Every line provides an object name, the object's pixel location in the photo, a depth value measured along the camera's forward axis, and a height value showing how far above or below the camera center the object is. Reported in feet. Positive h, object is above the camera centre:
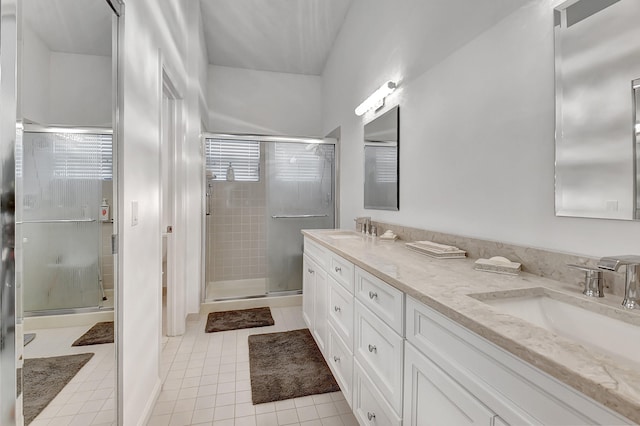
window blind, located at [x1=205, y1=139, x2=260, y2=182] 11.14 +2.11
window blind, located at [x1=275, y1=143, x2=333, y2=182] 11.22 +1.94
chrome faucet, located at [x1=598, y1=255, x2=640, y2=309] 2.42 -0.51
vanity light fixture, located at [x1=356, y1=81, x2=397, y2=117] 6.95 +2.91
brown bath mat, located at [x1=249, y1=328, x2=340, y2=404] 6.05 -3.61
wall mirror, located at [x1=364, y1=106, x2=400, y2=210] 6.98 +1.32
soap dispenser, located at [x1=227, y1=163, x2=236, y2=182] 11.55 +1.48
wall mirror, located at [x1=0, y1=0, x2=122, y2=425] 2.30 +0.02
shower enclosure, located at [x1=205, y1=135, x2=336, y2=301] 11.21 +0.93
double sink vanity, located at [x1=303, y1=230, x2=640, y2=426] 1.64 -1.03
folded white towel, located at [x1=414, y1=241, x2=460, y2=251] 4.75 -0.56
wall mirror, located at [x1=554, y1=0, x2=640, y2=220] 2.75 +1.07
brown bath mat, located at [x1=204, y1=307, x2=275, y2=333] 9.26 -3.54
